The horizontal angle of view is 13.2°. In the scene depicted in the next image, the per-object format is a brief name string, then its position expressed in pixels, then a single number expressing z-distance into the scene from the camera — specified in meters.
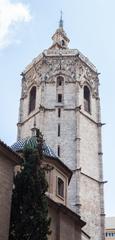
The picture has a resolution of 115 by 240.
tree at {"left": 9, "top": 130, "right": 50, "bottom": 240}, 15.95
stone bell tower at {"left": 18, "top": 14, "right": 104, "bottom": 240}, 36.19
